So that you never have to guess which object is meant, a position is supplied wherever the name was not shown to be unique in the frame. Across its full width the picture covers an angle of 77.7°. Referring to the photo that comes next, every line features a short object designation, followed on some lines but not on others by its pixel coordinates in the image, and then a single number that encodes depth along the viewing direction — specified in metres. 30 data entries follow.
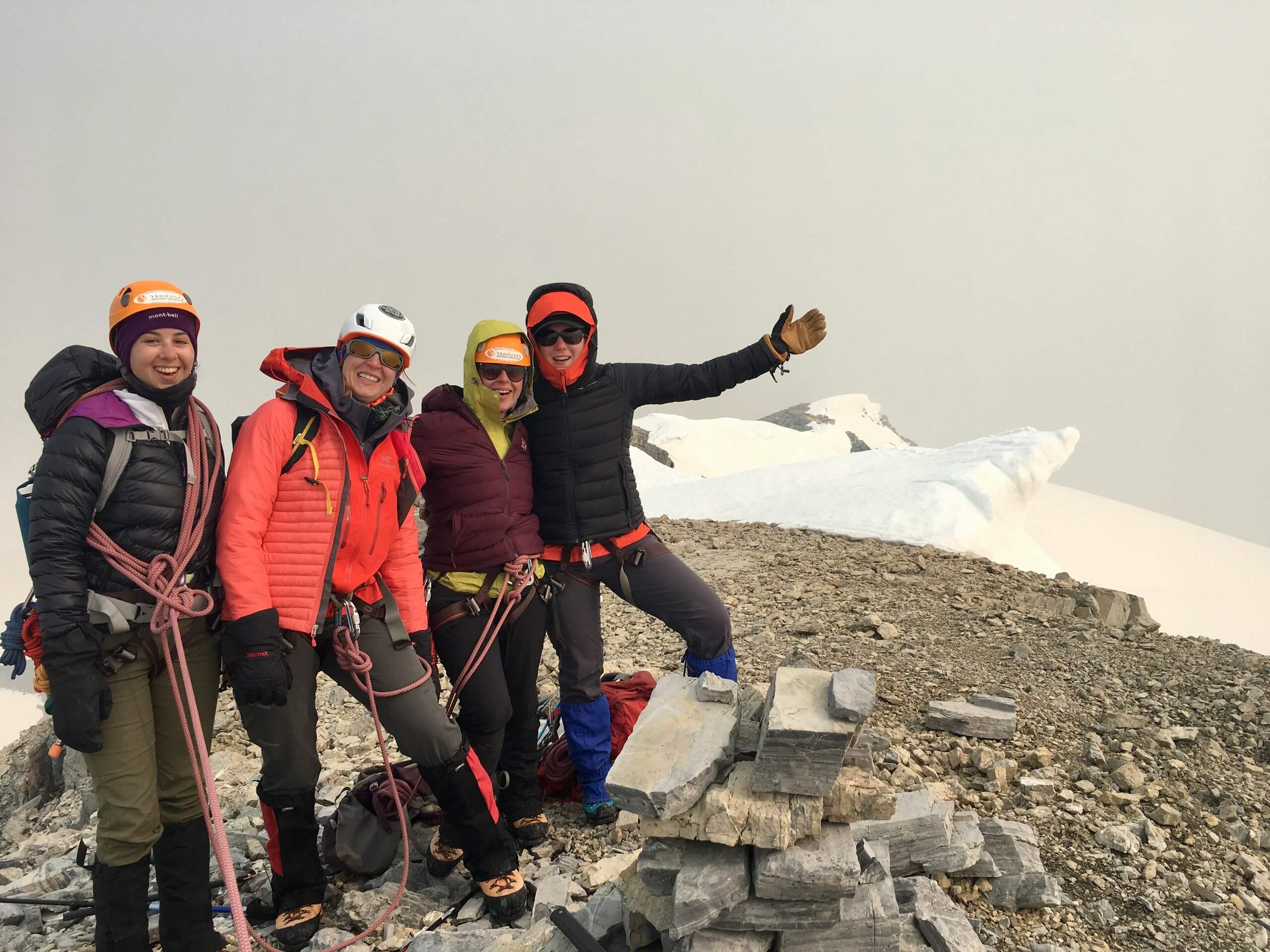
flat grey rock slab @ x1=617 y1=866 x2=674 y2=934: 3.20
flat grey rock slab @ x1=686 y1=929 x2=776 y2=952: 3.08
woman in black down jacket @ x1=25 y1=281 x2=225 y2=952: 3.11
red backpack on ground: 5.18
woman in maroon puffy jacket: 4.33
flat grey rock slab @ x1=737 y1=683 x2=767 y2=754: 3.57
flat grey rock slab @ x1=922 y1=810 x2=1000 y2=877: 4.09
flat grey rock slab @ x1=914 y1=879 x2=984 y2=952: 3.29
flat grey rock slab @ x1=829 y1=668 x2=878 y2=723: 3.07
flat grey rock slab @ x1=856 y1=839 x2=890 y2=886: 3.46
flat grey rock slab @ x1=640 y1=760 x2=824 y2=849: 3.10
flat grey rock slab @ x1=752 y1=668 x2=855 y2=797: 3.04
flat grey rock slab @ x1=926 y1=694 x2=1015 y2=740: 6.00
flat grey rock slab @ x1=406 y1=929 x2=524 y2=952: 3.58
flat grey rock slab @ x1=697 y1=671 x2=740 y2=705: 3.90
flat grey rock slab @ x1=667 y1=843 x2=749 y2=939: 2.98
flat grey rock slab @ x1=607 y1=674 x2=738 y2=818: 3.10
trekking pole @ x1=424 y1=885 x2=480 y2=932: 4.04
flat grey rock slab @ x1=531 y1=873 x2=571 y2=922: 3.92
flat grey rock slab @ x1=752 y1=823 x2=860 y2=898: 3.00
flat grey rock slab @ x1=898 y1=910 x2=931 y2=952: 3.32
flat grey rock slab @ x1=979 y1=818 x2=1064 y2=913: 4.18
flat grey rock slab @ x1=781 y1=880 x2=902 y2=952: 3.21
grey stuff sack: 4.46
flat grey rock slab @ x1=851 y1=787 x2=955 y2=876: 4.05
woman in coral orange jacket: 3.47
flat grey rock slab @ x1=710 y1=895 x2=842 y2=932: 3.12
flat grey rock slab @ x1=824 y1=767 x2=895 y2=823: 3.18
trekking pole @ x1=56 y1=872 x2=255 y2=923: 4.37
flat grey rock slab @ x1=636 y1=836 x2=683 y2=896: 3.21
